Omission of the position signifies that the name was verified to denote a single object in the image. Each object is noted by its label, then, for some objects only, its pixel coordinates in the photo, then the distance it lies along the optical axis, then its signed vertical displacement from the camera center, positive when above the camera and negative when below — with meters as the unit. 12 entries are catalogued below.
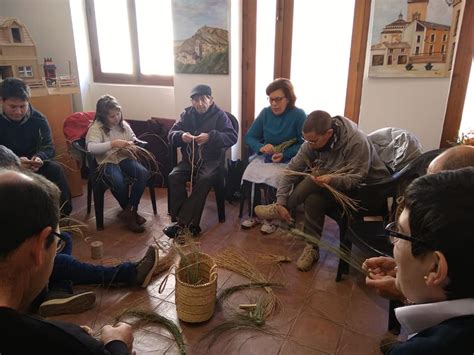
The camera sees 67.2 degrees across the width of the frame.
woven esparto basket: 1.88 -1.20
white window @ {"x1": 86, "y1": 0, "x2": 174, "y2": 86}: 4.05 +0.23
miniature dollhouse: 3.53 +0.00
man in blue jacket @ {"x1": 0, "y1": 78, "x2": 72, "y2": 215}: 2.82 -0.59
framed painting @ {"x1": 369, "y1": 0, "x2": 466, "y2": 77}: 2.69 +0.18
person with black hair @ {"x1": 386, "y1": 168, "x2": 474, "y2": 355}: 0.73 -0.42
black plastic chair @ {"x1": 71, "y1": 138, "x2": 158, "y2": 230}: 3.05 -1.01
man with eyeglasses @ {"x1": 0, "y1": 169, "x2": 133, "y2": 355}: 0.85 -0.50
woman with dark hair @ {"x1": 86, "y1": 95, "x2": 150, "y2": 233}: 3.06 -0.83
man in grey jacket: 2.42 -0.73
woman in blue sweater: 3.07 -0.62
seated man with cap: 3.01 -0.80
